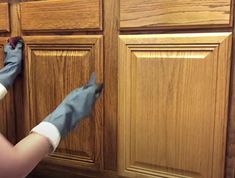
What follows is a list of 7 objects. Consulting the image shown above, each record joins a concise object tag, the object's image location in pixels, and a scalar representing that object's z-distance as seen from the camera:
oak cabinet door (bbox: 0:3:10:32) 0.88
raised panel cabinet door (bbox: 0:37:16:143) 0.92
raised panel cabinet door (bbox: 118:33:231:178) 0.67
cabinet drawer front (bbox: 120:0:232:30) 0.65
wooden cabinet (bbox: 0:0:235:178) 0.68
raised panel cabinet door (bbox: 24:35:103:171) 0.80
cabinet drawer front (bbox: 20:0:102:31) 0.77
